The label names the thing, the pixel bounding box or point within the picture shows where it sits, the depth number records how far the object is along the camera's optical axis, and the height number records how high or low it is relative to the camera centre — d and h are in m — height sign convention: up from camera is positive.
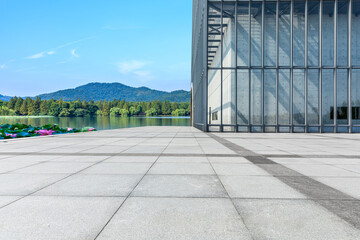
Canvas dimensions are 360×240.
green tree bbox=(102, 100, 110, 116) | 197.12 +7.80
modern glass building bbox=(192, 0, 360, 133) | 20.36 +4.61
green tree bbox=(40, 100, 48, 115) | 167.00 +8.42
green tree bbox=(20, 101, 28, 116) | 167.64 +7.90
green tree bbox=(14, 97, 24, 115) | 169.00 +10.99
